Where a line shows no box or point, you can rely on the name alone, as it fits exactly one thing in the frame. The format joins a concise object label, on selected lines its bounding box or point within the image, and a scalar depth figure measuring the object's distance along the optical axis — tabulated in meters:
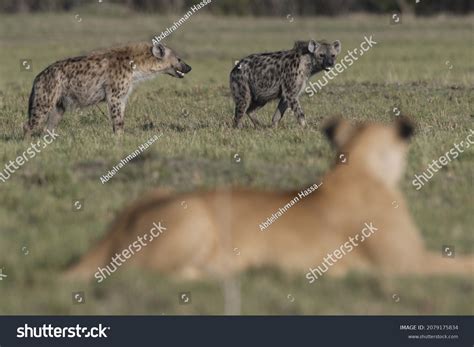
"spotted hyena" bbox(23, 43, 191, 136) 15.51
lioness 7.07
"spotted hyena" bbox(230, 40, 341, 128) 16.95
